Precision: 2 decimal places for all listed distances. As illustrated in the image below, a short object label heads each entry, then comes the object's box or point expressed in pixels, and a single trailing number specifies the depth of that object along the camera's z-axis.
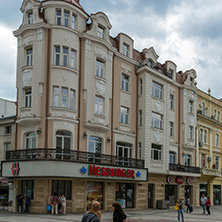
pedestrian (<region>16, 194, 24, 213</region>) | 24.94
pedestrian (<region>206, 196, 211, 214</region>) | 28.88
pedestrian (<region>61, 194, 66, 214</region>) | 24.06
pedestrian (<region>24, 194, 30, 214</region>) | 24.38
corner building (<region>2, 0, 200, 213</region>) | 25.38
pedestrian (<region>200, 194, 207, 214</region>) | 29.48
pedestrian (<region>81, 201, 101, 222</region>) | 7.03
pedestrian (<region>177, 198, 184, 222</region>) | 22.22
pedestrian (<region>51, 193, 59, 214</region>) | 23.84
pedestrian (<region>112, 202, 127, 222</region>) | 10.99
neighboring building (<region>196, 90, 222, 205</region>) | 42.38
